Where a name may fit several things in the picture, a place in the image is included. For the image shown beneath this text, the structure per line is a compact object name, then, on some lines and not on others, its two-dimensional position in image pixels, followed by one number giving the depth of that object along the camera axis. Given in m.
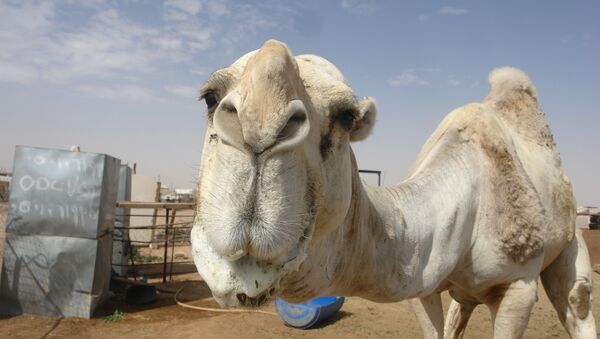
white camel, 1.38
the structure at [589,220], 16.23
